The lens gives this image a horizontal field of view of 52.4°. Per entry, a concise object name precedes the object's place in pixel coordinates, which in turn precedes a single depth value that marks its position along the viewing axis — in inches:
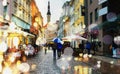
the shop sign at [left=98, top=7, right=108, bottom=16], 518.9
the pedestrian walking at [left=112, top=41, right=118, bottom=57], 440.2
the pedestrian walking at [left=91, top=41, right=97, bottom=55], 571.2
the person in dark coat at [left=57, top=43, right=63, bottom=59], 424.6
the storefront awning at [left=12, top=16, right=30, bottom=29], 646.6
